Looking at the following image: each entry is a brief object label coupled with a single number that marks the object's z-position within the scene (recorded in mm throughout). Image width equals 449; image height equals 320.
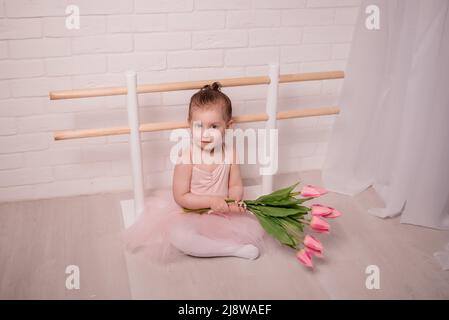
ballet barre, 1908
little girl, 1887
